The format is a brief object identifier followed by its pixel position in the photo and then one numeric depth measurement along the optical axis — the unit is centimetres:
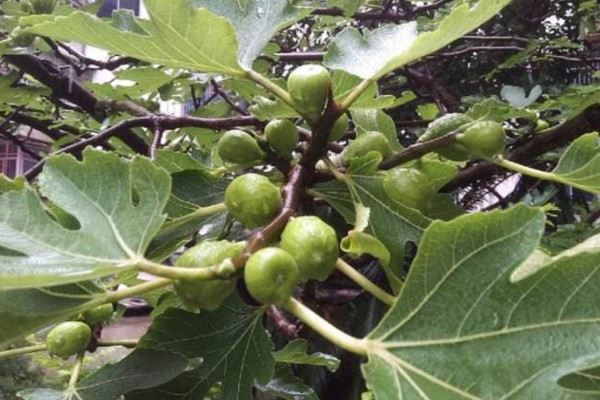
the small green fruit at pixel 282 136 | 64
